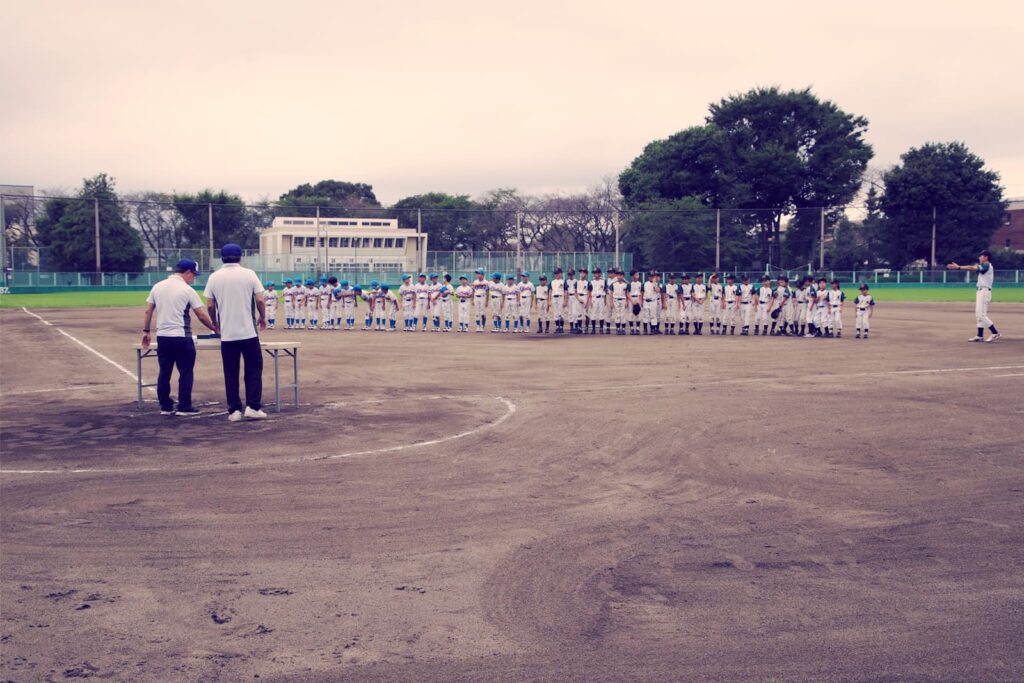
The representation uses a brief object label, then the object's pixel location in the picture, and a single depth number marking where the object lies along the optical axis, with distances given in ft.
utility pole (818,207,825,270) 195.95
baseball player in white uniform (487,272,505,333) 90.53
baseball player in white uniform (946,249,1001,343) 69.67
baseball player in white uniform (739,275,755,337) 86.69
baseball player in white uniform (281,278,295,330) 99.81
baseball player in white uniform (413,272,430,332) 93.40
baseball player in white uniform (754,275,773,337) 86.53
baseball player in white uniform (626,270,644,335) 85.46
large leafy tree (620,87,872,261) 227.40
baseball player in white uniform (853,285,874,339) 78.64
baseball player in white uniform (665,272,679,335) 87.76
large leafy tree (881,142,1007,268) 210.18
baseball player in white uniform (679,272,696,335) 86.84
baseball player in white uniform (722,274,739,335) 85.64
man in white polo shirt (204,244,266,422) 35.83
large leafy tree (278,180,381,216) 319.06
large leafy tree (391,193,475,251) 215.92
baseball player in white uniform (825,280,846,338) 81.66
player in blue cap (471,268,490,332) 92.89
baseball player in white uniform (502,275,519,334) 90.12
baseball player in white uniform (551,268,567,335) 88.94
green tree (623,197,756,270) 189.55
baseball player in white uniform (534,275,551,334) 90.02
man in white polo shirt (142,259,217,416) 38.09
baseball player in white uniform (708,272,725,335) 86.99
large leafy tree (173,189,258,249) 204.48
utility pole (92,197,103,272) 195.00
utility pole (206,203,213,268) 197.00
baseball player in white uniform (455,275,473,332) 92.22
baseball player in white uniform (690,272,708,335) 86.07
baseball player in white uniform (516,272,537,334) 89.61
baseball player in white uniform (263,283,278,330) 99.42
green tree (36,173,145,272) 198.39
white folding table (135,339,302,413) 39.24
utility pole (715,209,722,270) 189.26
